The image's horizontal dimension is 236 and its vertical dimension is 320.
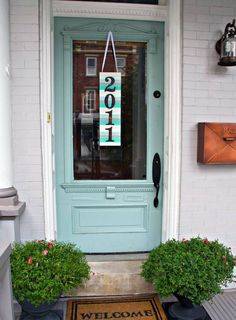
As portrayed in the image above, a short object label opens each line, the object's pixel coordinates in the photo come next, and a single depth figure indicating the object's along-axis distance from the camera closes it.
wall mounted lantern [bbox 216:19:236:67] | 2.39
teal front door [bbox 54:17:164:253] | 2.66
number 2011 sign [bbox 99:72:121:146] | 2.70
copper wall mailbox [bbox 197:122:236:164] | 2.49
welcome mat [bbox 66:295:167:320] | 2.26
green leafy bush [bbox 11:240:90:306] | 1.92
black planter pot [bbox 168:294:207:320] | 2.20
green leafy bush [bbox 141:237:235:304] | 2.04
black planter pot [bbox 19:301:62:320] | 2.04
